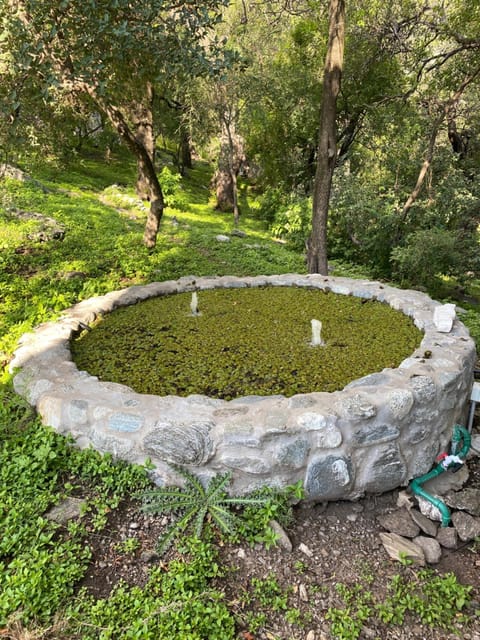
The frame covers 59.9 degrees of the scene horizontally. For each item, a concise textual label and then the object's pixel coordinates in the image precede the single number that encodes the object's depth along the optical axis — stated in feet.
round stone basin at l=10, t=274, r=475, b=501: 6.76
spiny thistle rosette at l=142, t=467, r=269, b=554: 6.30
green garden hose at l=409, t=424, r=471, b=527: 7.18
